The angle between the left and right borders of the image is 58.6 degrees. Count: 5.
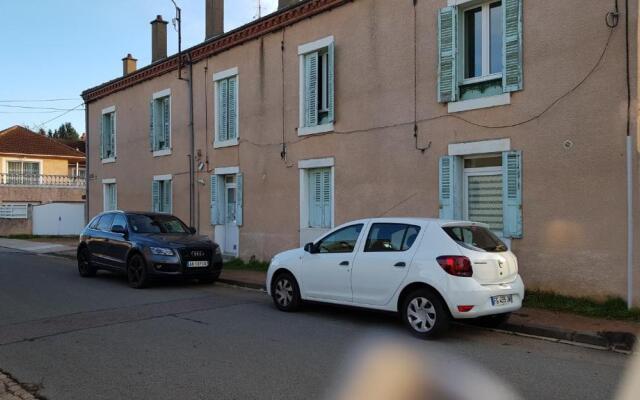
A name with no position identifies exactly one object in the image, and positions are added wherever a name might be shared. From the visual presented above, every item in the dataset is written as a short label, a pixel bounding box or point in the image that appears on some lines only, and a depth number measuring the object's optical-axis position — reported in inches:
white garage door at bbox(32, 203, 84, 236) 1240.2
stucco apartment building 363.6
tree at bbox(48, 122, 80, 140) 3538.4
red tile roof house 1254.9
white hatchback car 285.7
